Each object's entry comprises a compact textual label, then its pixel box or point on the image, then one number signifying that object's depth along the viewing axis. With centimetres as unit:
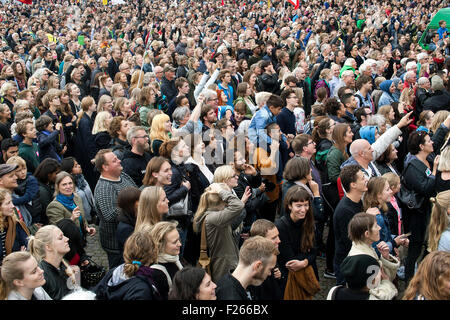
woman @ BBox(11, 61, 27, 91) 1065
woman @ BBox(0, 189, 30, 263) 445
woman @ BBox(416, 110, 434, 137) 758
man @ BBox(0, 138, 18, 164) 604
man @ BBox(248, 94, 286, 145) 670
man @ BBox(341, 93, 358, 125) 759
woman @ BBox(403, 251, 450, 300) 322
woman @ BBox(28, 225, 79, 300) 396
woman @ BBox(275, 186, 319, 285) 454
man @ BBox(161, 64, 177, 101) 1010
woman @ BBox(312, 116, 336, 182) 649
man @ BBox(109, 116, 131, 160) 667
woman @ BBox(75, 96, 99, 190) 757
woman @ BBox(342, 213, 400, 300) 400
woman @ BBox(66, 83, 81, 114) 859
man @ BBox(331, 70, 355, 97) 952
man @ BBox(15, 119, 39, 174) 641
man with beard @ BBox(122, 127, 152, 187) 592
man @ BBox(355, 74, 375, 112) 865
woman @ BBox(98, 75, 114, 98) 968
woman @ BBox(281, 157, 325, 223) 519
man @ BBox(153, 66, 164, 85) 1048
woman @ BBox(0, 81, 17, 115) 861
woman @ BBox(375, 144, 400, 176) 604
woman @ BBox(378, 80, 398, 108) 910
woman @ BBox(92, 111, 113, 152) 712
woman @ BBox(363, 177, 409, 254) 471
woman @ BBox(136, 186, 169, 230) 441
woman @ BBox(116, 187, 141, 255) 464
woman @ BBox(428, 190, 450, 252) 455
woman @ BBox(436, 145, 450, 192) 536
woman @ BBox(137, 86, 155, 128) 795
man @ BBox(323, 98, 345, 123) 745
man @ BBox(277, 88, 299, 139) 738
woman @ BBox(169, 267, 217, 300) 325
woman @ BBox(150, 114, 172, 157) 631
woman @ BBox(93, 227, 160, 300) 340
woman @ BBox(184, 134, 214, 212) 559
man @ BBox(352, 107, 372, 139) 736
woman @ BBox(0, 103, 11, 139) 720
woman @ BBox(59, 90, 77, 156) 787
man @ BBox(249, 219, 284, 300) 400
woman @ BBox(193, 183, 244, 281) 459
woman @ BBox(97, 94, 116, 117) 783
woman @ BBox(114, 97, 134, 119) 778
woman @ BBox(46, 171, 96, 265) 469
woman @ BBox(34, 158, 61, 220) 546
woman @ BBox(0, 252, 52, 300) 345
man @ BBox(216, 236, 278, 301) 341
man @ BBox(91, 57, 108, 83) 1147
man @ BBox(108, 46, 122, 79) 1238
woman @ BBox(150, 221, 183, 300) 388
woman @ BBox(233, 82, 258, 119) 846
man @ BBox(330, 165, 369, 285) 472
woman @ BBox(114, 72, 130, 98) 991
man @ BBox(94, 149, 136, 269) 503
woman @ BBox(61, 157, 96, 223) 592
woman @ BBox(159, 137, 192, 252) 513
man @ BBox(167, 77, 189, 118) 890
